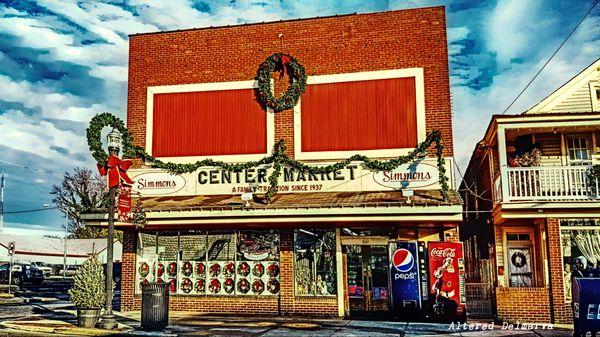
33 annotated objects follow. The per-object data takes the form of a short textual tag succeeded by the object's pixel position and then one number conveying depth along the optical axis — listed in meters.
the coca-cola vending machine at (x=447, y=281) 15.43
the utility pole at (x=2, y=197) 67.88
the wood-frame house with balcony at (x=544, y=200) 15.89
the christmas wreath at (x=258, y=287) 17.62
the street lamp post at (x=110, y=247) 13.62
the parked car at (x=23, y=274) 37.28
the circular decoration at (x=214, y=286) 18.02
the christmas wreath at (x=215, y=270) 18.11
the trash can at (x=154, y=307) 13.52
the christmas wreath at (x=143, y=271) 18.62
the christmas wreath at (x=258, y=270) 17.73
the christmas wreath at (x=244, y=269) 17.88
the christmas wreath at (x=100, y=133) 18.75
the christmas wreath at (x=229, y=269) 18.02
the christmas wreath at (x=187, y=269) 18.34
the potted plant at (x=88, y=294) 13.90
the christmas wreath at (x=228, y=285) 17.91
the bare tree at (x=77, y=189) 57.31
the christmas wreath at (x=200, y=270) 18.25
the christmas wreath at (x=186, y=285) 18.23
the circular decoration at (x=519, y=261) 17.98
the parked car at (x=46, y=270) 53.67
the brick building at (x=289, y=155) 16.95
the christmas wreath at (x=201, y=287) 18.16
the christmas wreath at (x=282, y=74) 18.23
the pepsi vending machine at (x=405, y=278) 15.79
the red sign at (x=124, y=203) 14.16
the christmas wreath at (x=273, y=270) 17.64
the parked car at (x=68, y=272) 57.20
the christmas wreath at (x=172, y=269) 18.48
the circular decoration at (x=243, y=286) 17.77
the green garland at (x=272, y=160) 16.91
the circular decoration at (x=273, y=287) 17.55
